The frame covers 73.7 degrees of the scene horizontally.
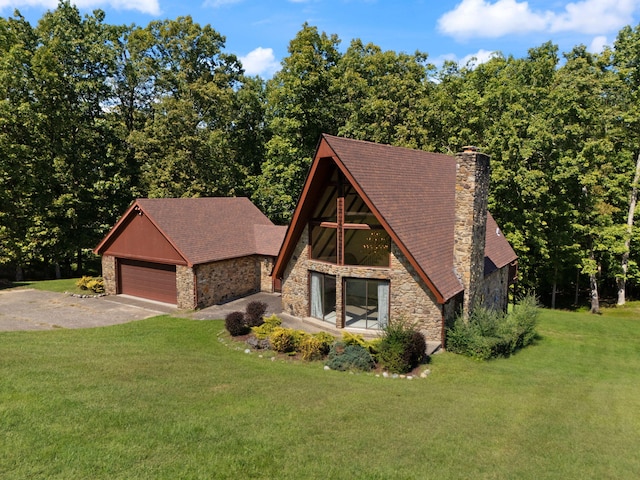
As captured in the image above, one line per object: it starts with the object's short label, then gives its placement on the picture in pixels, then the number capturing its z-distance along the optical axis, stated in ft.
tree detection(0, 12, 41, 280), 88.48
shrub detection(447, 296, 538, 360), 50.26
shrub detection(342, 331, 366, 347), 47.38
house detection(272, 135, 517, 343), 51.80
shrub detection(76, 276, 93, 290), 81.82
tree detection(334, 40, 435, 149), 100.68
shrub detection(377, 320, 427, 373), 44.34
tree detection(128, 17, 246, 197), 110.22
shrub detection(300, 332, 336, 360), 47.11
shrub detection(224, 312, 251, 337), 54.19
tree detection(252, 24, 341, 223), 106.52
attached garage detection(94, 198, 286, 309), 69.36
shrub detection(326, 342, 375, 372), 45.06
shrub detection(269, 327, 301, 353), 48.55
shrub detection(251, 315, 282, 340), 51.70
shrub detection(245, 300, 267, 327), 56.13
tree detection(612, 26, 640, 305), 91.61
